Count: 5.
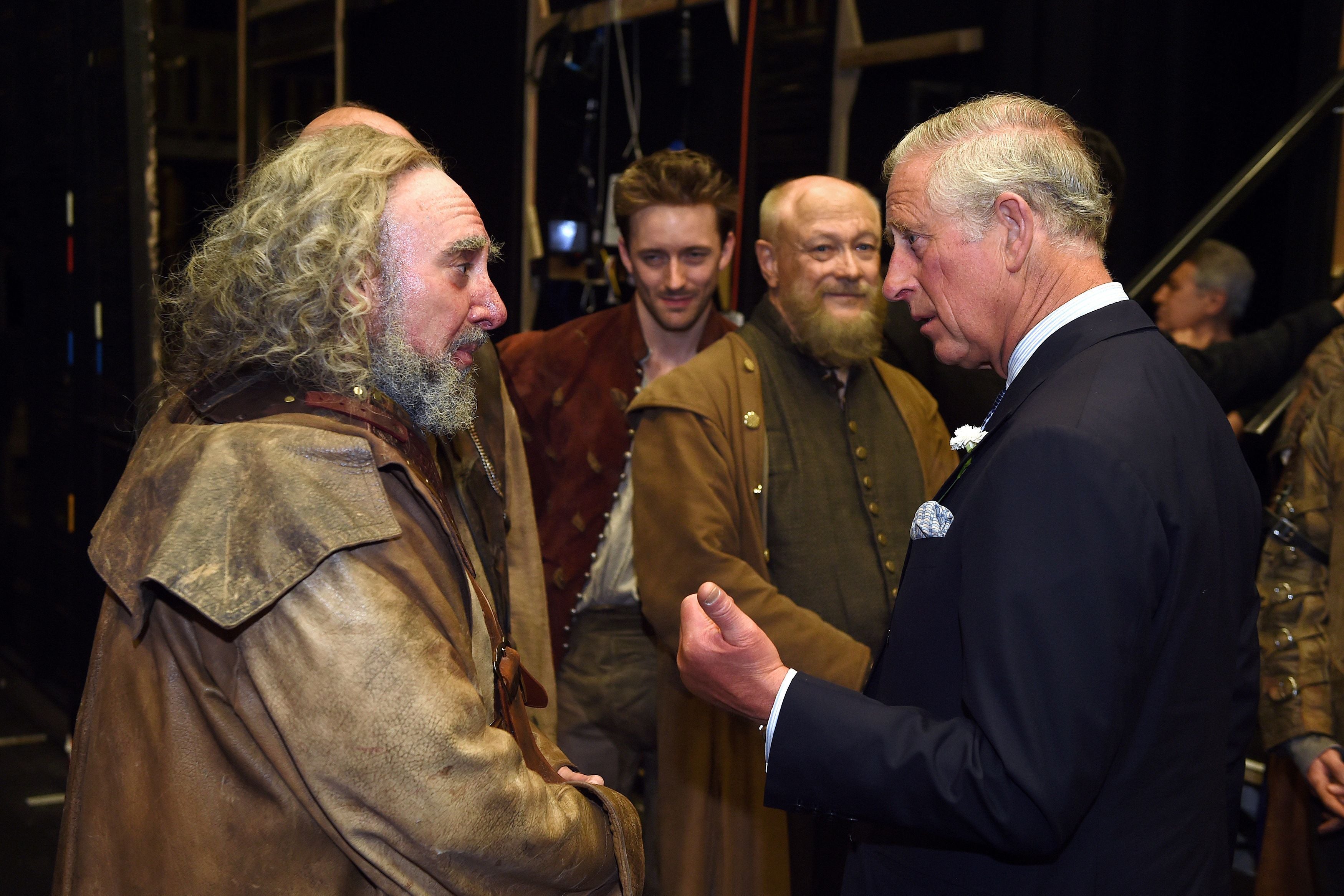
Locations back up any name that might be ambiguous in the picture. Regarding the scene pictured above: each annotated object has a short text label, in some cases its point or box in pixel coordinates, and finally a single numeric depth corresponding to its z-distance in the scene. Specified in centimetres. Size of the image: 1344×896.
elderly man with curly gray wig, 134
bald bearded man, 246
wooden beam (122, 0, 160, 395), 424
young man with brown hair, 291
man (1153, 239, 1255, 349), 415
